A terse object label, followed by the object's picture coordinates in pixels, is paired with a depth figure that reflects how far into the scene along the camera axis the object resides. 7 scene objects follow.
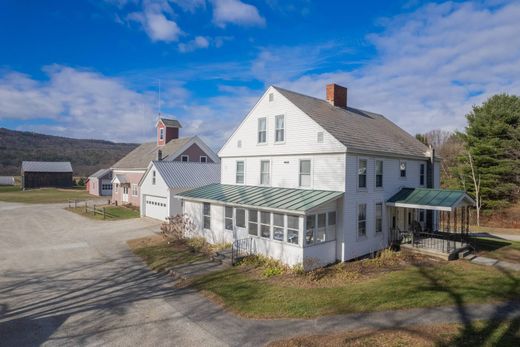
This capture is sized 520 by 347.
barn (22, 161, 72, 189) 67.06
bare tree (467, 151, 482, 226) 36.59
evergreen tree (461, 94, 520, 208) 35.88
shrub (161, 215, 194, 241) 22.61
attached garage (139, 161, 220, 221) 29.92
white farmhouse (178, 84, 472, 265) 17.00
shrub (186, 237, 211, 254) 19.87
